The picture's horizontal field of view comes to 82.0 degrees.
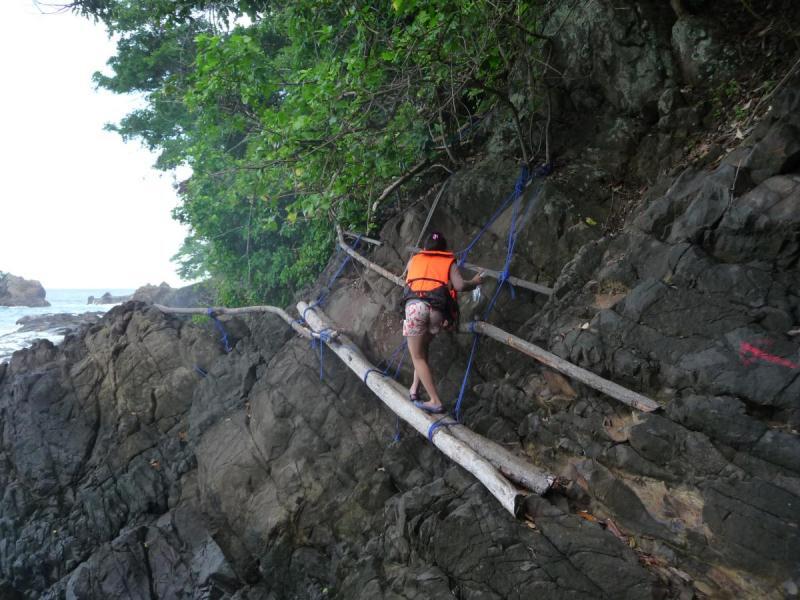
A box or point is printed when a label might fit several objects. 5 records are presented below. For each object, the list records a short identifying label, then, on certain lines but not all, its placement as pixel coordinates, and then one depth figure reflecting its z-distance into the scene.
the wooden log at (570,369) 3.92
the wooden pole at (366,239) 8.46
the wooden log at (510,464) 4.01
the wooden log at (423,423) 3.99
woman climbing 5.43
